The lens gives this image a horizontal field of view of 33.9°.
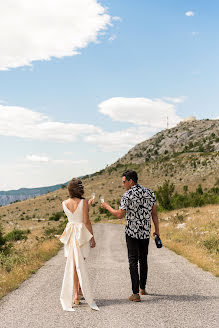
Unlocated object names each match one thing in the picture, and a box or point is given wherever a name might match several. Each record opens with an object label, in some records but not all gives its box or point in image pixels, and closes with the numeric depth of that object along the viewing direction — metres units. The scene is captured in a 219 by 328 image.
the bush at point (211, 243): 13.07
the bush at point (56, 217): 58.37
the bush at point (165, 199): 38.47
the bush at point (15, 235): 33.34
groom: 6.60
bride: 6.36
